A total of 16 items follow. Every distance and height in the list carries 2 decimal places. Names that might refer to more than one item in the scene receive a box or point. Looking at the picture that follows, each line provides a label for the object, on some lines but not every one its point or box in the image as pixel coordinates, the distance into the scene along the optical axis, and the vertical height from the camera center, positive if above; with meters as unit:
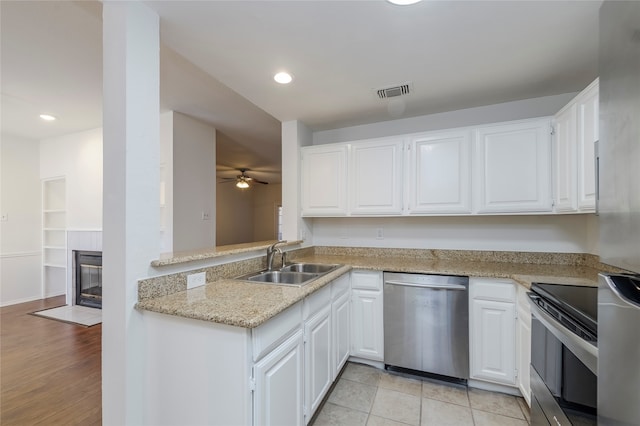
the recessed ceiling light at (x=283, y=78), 2.11 +1.05
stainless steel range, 1.00 -0.62
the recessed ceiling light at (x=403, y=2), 1.39 +1.06
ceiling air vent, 2.33 +1.05
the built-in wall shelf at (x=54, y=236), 4.72 -0.44
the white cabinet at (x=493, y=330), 2.07 -0.92
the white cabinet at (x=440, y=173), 2.49 +0.35
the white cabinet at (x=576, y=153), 1.71 +0.40
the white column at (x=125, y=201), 1.34 +0.05
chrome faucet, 2.32 -0.36
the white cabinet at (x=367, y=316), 2.43 -0.93
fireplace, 4.26 -1.04
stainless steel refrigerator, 0.65 -0.01
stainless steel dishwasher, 2.19 -0.92
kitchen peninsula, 1.21 -0.65
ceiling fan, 6.95 +0.82
